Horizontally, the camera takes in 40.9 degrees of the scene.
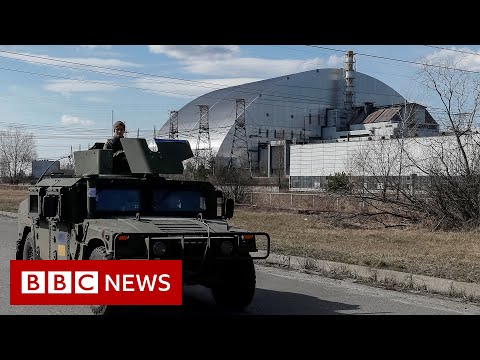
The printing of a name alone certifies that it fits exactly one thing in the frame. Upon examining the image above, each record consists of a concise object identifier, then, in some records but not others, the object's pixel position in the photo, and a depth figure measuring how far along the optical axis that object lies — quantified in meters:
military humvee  7.45
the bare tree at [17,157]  74.94
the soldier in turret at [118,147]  9.44
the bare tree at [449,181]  22.44
